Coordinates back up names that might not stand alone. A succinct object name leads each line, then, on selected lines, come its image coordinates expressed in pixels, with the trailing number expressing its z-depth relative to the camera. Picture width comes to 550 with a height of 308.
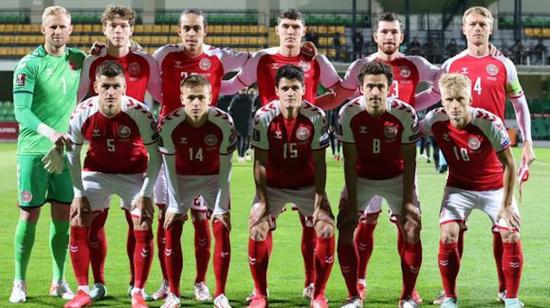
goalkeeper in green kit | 5.99
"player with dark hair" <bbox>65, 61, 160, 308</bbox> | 5.59
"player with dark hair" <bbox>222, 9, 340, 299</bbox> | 6.10
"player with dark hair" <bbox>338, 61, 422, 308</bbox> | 5.54
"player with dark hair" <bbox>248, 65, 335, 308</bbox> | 5.48
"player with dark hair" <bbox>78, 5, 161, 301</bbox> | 6.00
